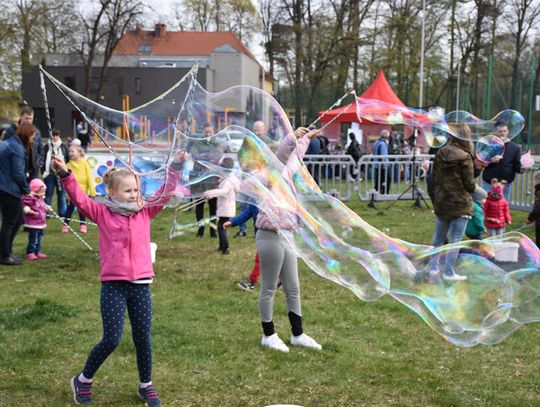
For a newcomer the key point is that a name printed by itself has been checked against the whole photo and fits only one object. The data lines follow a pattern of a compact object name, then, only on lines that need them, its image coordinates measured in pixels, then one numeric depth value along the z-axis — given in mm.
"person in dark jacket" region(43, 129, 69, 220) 12047
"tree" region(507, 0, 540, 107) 38938
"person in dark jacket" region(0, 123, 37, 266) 8586
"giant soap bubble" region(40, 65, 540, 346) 4352
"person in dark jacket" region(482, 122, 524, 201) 10531
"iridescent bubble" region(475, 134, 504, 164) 7895
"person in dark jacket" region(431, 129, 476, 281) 7363
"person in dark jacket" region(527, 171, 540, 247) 8727
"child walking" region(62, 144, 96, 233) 10812
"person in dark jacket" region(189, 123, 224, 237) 5395
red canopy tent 22438
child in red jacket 9172
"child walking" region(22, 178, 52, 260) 9117
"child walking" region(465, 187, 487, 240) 8398
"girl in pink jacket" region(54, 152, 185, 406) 4148
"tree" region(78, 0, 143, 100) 39375
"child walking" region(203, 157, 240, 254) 9406
